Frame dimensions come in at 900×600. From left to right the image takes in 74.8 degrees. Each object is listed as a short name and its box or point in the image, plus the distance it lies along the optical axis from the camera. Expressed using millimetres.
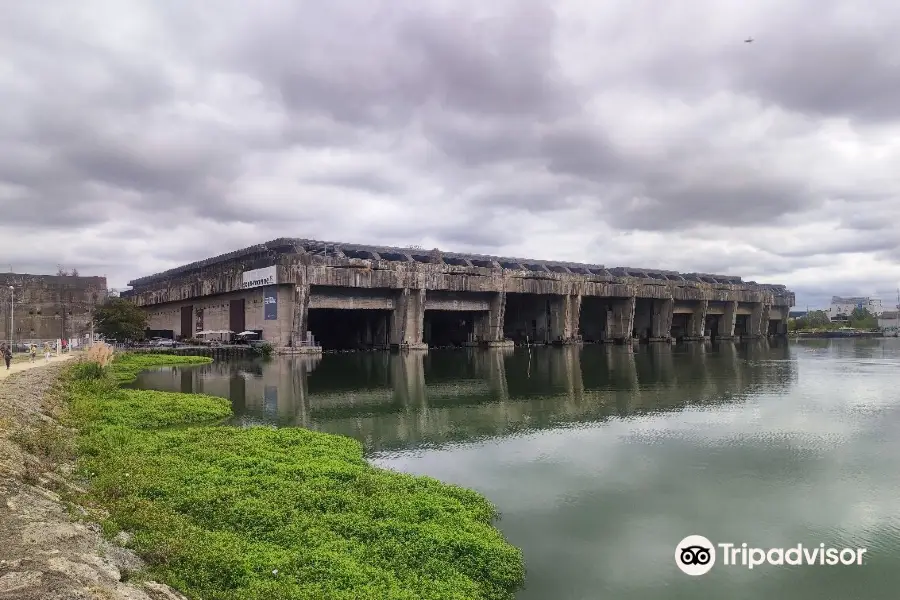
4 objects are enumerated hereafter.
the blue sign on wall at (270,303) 64562
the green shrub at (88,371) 31448
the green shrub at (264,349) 61219
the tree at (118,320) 59875
